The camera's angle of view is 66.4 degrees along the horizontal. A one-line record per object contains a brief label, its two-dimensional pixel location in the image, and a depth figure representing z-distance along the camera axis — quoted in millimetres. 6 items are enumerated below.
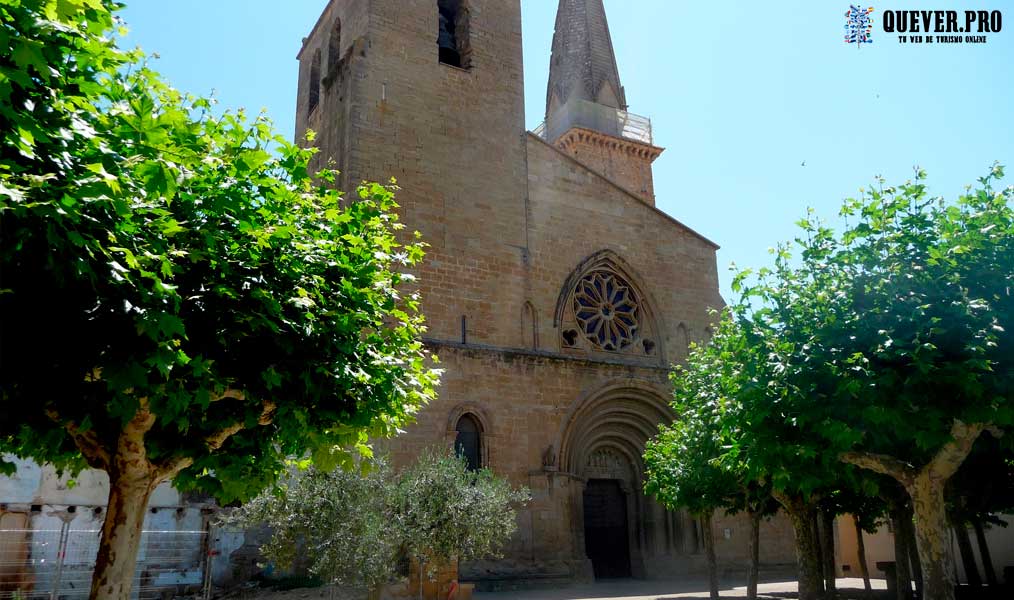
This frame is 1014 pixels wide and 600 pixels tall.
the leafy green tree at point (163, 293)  4547
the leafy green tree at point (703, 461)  13711
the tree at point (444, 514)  12008
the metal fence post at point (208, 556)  12656
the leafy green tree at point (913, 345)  9008
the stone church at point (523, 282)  17891
